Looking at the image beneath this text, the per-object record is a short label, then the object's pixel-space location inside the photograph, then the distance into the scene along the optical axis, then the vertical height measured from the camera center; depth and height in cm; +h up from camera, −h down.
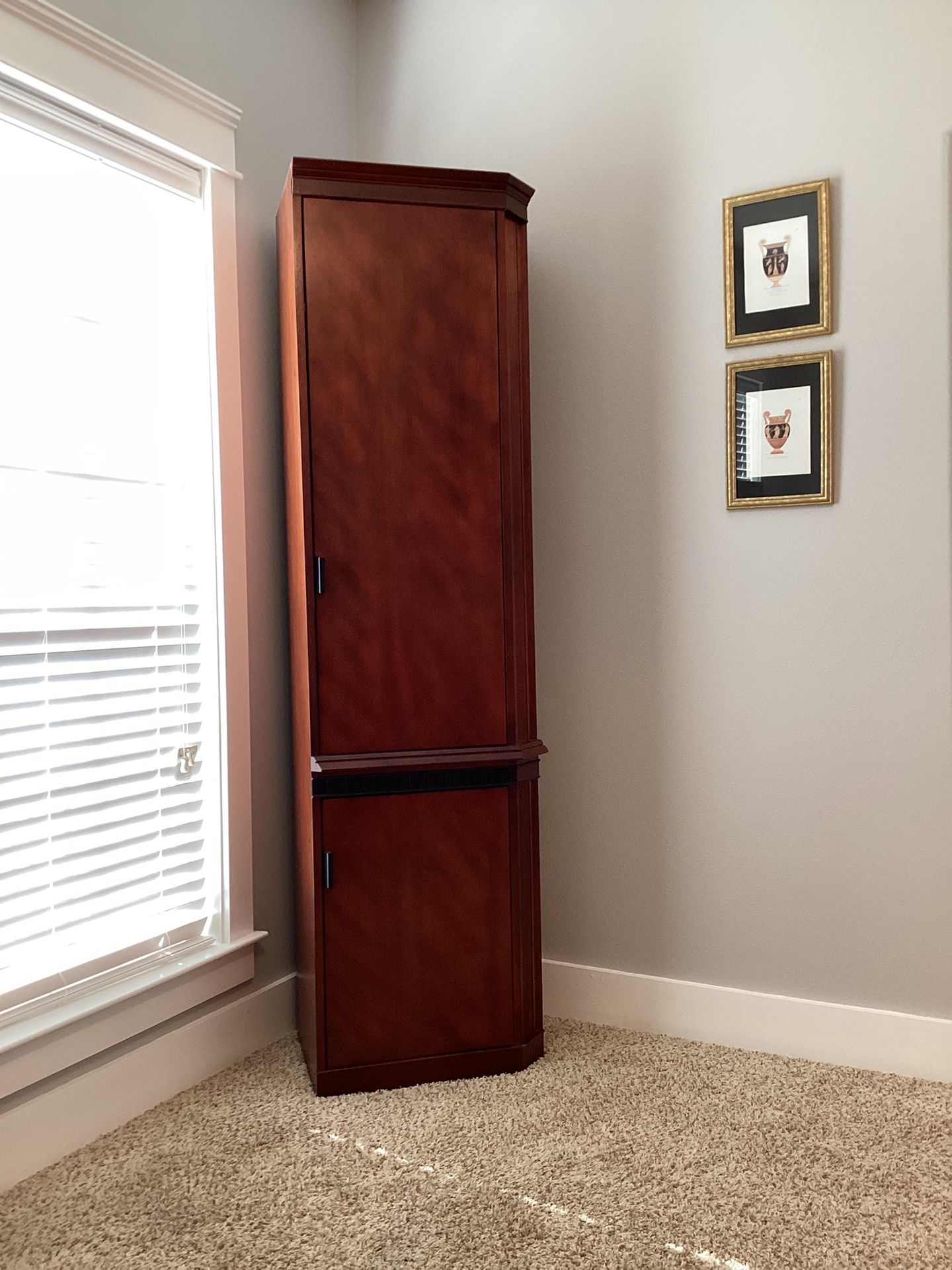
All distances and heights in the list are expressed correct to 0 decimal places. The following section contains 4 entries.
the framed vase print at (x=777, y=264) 231 +76
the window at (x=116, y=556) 192 +9
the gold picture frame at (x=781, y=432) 232 +37
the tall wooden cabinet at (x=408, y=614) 221 -4
